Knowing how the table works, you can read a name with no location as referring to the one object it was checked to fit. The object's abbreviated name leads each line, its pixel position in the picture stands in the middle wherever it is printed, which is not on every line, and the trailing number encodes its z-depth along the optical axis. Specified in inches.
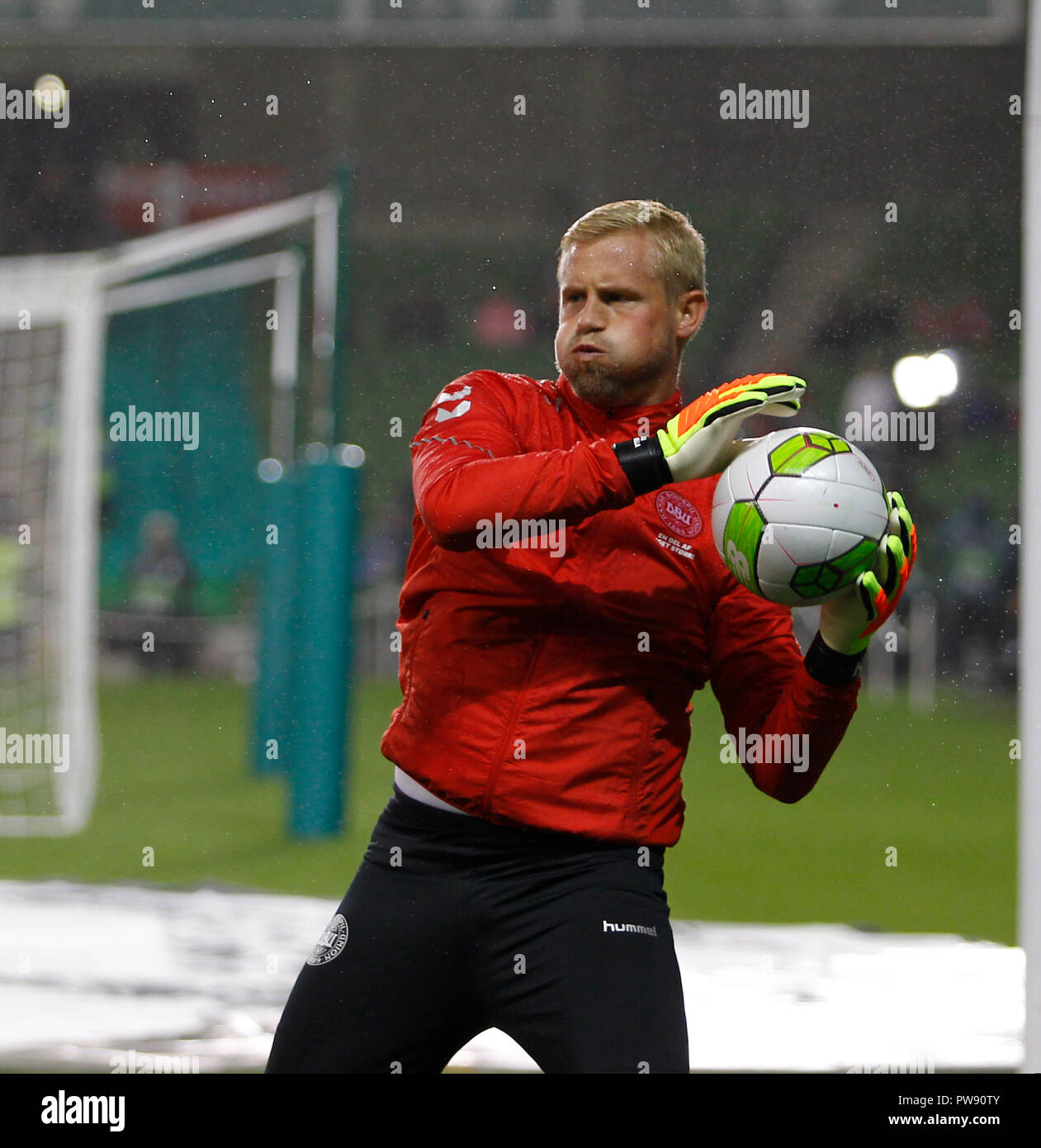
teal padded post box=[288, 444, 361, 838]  405.4
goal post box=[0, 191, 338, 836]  418.0
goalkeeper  144.0
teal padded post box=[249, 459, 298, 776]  471.2
